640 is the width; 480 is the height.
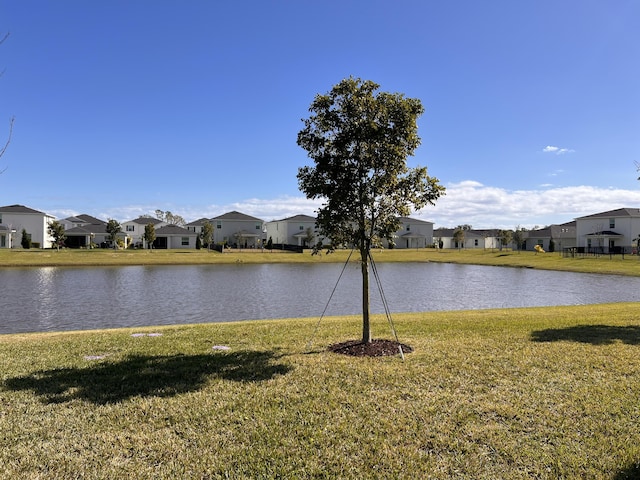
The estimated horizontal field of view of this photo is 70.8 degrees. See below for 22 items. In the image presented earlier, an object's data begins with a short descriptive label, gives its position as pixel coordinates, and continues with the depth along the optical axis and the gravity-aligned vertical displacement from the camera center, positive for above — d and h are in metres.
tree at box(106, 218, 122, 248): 67.18 +3.73
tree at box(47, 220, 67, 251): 62.00 +2.81
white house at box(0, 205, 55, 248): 68.00 +4.55
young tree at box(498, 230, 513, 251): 78.31 +2.32
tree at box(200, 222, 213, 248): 73.07 +2.93
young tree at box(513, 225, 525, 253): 77.38 +2.11
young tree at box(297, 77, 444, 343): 8.24 +1.60
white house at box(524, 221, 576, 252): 85.62 +2.29
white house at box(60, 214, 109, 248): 74.78 +2.81
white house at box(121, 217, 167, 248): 84.25 +4.36
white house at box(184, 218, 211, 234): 96.31 +5.68
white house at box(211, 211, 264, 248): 80.56 +3.96
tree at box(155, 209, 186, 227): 134.50 +10.31
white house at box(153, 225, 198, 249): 79.25 +2.37
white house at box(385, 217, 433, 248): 90.62 +3.06
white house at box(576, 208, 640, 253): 65.81 +2.63
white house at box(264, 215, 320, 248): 79.69 +3.72
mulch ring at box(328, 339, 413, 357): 8.62 -1.98
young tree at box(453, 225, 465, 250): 88.38 +2.55
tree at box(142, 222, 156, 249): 69.72 +2.74
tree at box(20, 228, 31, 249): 63.78 +1.67
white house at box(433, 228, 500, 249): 101.76 +2.03
